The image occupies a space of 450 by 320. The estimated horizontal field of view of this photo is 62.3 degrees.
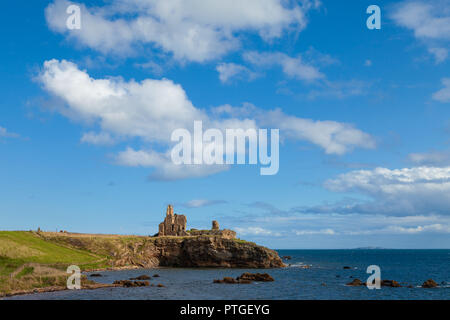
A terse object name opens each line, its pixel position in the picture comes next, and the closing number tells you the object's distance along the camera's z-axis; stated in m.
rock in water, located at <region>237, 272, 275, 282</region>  87.40
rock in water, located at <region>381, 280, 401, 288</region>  78.38
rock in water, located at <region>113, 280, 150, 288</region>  71.66
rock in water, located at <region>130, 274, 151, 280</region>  82.84
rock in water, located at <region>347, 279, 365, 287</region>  79.31
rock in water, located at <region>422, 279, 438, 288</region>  79.31
